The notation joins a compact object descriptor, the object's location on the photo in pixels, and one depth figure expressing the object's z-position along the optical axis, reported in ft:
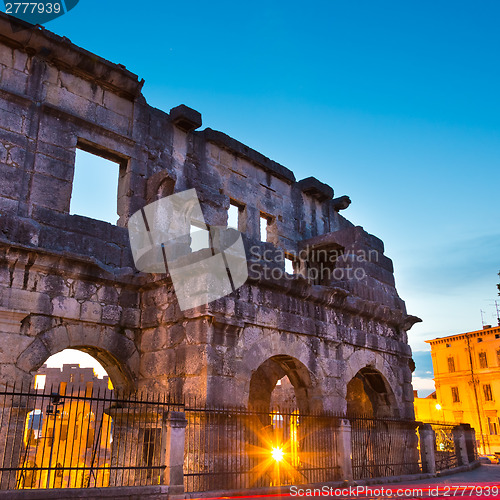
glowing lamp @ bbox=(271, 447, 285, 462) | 28.18
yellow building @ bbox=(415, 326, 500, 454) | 113.19
